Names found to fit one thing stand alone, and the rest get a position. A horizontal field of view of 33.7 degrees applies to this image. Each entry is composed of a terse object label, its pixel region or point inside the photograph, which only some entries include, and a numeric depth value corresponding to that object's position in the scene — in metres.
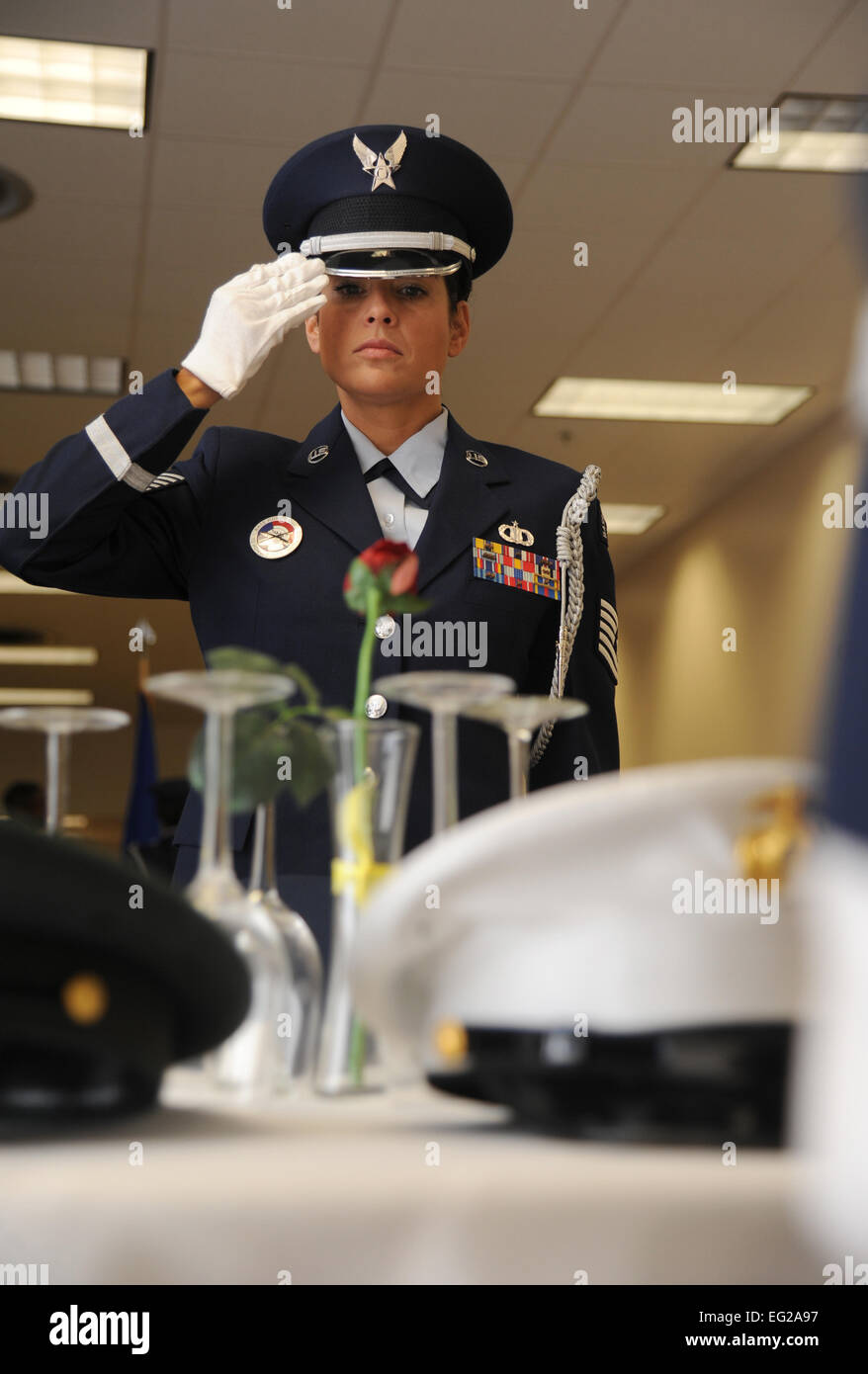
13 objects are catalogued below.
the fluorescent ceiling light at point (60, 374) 5.24
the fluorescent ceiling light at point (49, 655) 10.76
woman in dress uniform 1.15
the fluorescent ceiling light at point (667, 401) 5.46
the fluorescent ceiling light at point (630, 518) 7.04
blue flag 3.72
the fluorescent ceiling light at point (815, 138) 3.58
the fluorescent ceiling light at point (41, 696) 12.17
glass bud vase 0.65
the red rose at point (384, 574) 0.75
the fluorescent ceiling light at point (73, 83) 3.37
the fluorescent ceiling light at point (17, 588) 8.56
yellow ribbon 0.66
